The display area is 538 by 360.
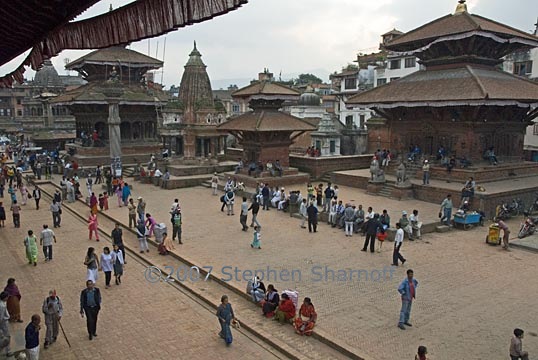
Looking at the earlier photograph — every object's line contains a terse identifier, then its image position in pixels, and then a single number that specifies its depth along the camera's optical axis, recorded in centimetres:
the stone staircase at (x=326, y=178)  2925
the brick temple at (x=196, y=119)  3397
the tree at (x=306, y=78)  10121
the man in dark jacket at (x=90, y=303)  914
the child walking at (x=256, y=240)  1480
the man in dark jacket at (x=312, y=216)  1692
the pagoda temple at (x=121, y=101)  3722
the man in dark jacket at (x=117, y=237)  1330
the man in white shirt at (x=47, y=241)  1388
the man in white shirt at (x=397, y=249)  1302
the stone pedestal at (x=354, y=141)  4165
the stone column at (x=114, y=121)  3038
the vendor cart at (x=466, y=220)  1742
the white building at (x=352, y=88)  5344
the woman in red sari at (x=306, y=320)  933
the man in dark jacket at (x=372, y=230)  1435
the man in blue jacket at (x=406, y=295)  932
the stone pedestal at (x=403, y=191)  2184
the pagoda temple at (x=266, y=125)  2797
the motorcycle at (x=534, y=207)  2025
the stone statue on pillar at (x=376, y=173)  2358
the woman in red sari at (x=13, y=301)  968
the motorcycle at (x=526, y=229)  1616
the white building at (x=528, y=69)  3588
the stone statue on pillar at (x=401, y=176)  2200
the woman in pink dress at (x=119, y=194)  2255
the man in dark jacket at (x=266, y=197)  2128
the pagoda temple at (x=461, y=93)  2253
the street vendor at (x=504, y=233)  1480
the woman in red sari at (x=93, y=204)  1880
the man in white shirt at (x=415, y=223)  1612
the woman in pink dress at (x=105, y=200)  2172
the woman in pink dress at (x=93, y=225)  1678
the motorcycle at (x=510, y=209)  1895
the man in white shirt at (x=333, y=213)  1788
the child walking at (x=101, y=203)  2170
